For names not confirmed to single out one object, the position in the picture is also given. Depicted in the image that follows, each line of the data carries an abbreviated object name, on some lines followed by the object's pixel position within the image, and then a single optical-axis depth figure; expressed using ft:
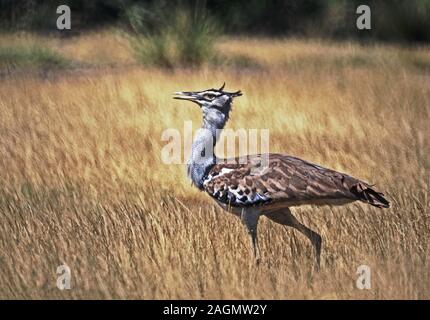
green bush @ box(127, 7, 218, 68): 50.60
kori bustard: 19.38
